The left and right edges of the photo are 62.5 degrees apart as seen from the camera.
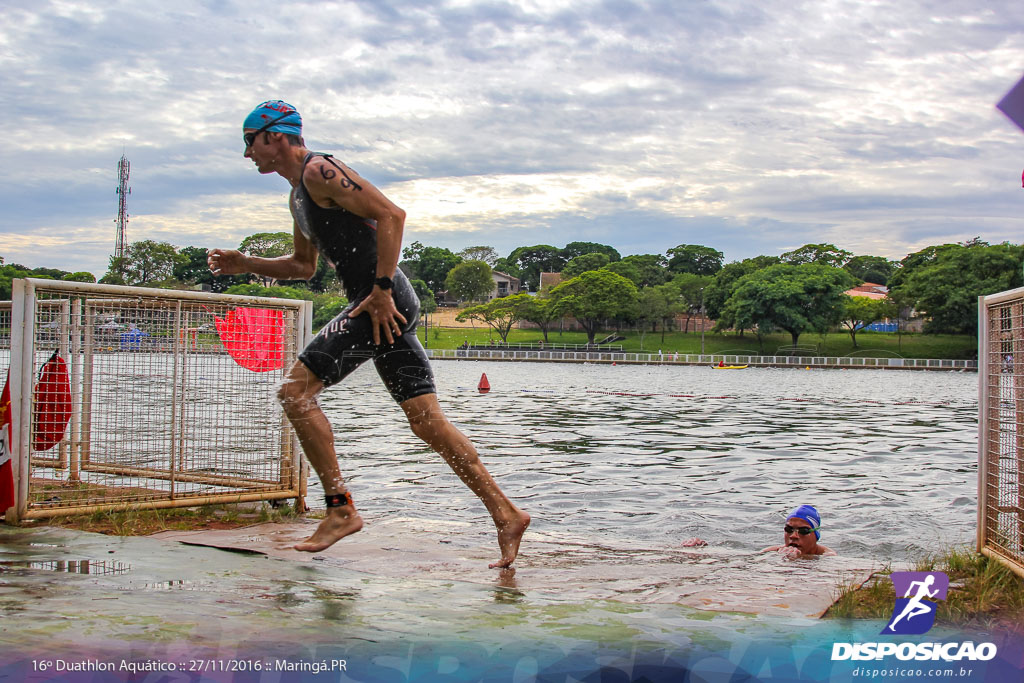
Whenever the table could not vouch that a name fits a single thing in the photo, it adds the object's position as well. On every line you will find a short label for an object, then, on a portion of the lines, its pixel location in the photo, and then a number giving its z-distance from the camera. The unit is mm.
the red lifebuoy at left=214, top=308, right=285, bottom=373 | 5566
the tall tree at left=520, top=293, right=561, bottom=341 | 105562
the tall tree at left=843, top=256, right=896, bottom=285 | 142162
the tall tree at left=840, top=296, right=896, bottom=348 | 91438
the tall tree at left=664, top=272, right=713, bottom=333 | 110625
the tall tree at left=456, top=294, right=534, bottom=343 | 105606
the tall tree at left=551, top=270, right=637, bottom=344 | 102500
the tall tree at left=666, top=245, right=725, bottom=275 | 135625
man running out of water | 3590
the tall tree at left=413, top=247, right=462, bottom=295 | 146662
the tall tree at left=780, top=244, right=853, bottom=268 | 121344
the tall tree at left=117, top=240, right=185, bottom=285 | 129375
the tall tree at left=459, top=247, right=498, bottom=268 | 162500
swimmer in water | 5258
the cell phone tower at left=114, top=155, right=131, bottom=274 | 131500
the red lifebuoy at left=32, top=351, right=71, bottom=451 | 5016
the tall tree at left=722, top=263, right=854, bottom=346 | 89250
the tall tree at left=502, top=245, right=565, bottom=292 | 165625
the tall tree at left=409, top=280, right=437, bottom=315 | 114075
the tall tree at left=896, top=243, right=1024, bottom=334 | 78938
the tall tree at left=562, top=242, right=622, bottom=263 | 163125
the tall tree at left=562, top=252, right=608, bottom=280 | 138988
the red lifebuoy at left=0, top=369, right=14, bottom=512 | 4668
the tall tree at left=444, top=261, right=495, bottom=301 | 133000
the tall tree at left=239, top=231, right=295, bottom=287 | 122588
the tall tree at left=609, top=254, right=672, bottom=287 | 126938
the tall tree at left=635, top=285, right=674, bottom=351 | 104500
